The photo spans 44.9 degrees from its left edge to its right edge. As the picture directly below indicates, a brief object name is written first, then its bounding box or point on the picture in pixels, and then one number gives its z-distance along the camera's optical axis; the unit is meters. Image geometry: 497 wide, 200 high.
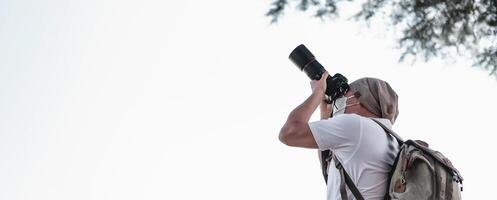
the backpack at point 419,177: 2.52
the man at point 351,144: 2.66
